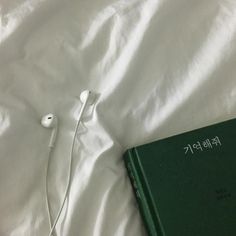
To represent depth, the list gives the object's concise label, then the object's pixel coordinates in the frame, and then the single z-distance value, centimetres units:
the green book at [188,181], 65
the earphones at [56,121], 72
